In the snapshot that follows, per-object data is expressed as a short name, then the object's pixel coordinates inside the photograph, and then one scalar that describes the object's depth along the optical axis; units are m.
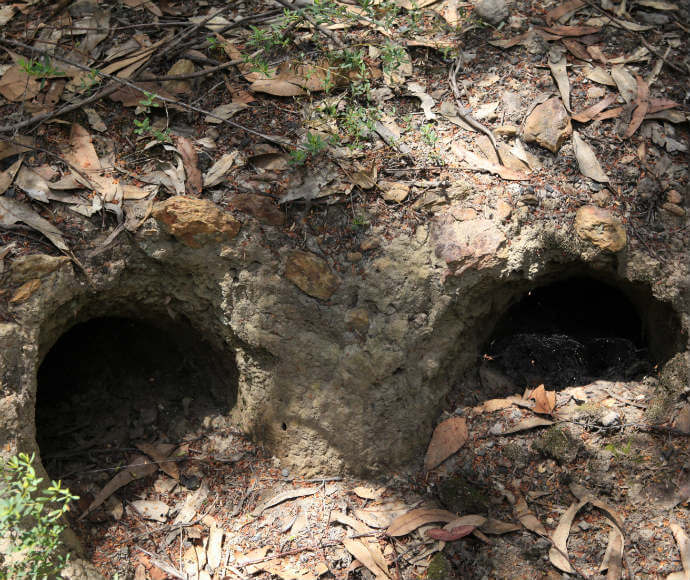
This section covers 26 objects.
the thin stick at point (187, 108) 3.05
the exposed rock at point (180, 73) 3.32
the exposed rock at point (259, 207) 3.04
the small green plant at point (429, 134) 3.16
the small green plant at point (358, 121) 3.14
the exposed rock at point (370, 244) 3.04
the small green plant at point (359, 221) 3.03
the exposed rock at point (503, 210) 3.06
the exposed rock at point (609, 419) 3.10
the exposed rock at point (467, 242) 3.01
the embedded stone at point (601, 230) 3.09
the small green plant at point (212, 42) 3.28
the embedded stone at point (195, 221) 2.96
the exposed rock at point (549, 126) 3.26
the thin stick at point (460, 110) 3.26
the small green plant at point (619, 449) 3.03
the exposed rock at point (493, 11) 3.61
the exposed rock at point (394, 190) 3.09
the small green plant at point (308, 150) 2.99
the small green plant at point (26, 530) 2.21
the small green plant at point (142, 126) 3.05
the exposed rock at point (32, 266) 2.76
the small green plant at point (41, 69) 2.85
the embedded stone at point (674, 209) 3.19
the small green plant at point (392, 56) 3.21
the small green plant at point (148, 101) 2.99
